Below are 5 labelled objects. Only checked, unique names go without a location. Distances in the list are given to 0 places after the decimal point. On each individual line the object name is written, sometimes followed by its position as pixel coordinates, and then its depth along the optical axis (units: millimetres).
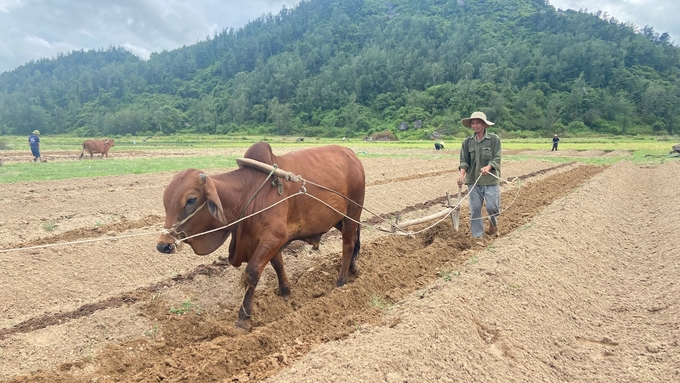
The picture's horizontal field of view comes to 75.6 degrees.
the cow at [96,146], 31602
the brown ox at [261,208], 4785
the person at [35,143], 25141
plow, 5301
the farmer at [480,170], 7953
